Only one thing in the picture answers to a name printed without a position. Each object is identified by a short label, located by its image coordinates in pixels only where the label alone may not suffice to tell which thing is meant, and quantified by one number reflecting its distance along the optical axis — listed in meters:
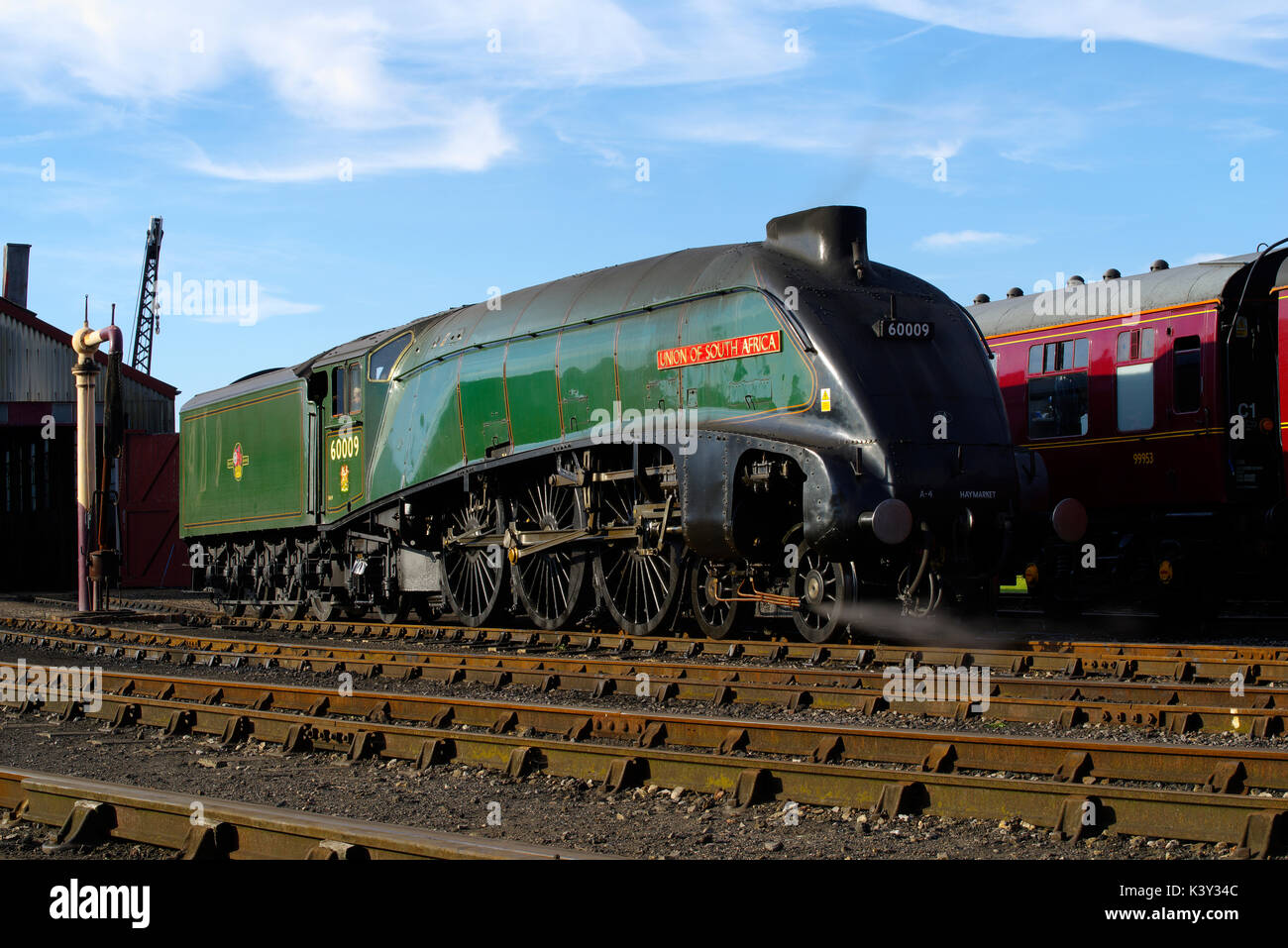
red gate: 31.00
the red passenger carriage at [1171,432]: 14.30
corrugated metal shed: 31.69
